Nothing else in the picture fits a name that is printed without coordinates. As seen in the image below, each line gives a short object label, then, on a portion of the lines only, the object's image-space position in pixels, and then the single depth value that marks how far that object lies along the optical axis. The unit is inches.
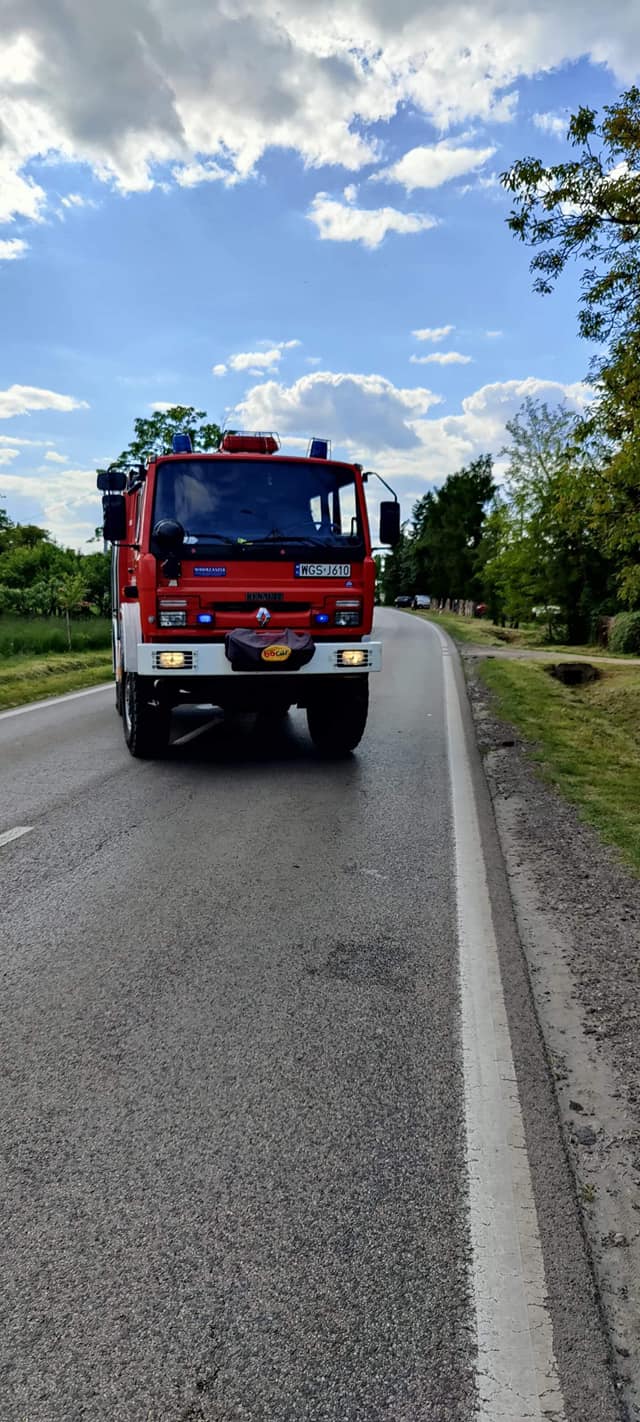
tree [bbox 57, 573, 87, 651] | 1085.3
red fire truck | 333.7
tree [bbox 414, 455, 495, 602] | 3248.0
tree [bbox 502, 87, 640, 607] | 376.5
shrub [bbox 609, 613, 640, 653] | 1086.4
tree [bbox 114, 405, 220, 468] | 1202.0
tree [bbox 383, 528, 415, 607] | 4373.3
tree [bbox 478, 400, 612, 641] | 1596.9
